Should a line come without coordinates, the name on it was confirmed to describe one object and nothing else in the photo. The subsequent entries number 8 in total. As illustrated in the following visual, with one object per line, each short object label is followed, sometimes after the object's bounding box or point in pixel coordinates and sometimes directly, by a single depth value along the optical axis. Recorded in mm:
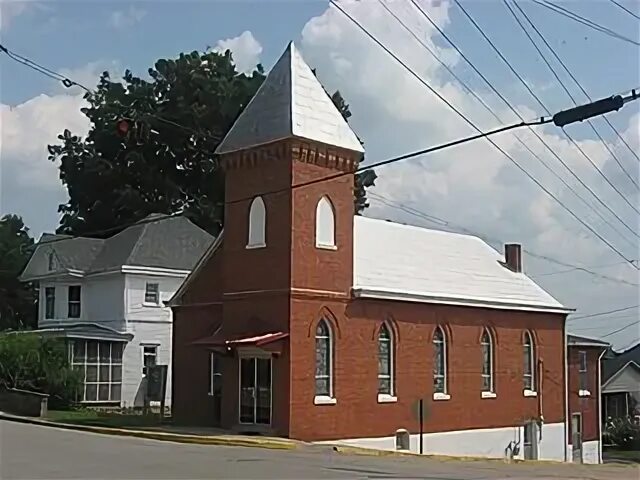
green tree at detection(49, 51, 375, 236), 68875
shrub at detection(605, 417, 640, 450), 57250
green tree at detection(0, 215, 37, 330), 78250
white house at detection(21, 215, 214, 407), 47750
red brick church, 32781
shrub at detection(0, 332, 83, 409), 42375
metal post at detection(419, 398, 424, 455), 36875
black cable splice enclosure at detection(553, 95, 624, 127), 18516
